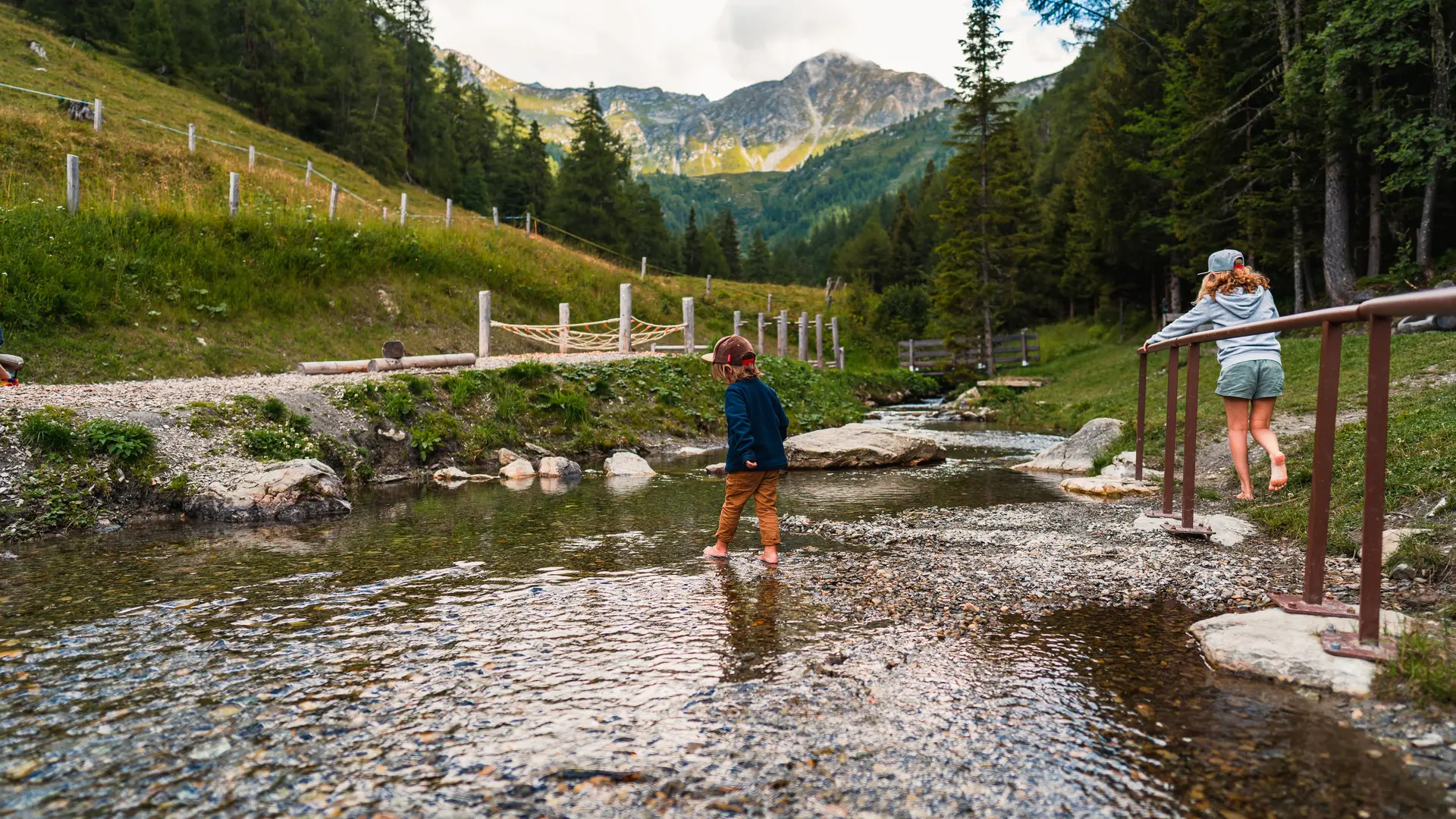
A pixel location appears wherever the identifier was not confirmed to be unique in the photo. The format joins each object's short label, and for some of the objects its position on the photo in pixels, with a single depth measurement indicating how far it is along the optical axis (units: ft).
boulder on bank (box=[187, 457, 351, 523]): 28.76
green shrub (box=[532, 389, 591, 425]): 49.34
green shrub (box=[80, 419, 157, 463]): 28.37
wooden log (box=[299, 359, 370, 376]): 49.06
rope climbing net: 72.54
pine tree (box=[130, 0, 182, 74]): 172.96
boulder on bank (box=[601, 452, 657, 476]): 42.50
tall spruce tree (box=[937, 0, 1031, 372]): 110.11
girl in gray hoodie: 22.71
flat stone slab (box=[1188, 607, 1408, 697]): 11.78
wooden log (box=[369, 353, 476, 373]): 50.85
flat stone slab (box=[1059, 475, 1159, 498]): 31.86
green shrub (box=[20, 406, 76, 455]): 27.32
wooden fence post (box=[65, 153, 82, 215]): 56.49
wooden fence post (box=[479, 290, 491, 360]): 65.82
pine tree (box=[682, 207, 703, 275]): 309.42
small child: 21.99
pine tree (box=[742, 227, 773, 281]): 342.72
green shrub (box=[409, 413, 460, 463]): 40.70
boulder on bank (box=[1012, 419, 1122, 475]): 41.16
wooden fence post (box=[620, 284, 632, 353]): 73.61
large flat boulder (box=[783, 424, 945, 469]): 44.96
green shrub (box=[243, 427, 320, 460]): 32.50
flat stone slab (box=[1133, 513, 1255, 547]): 22.04
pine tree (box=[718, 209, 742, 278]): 345.72
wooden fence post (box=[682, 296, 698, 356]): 77.15
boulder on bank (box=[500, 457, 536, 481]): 40.70
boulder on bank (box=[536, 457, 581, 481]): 41.14
